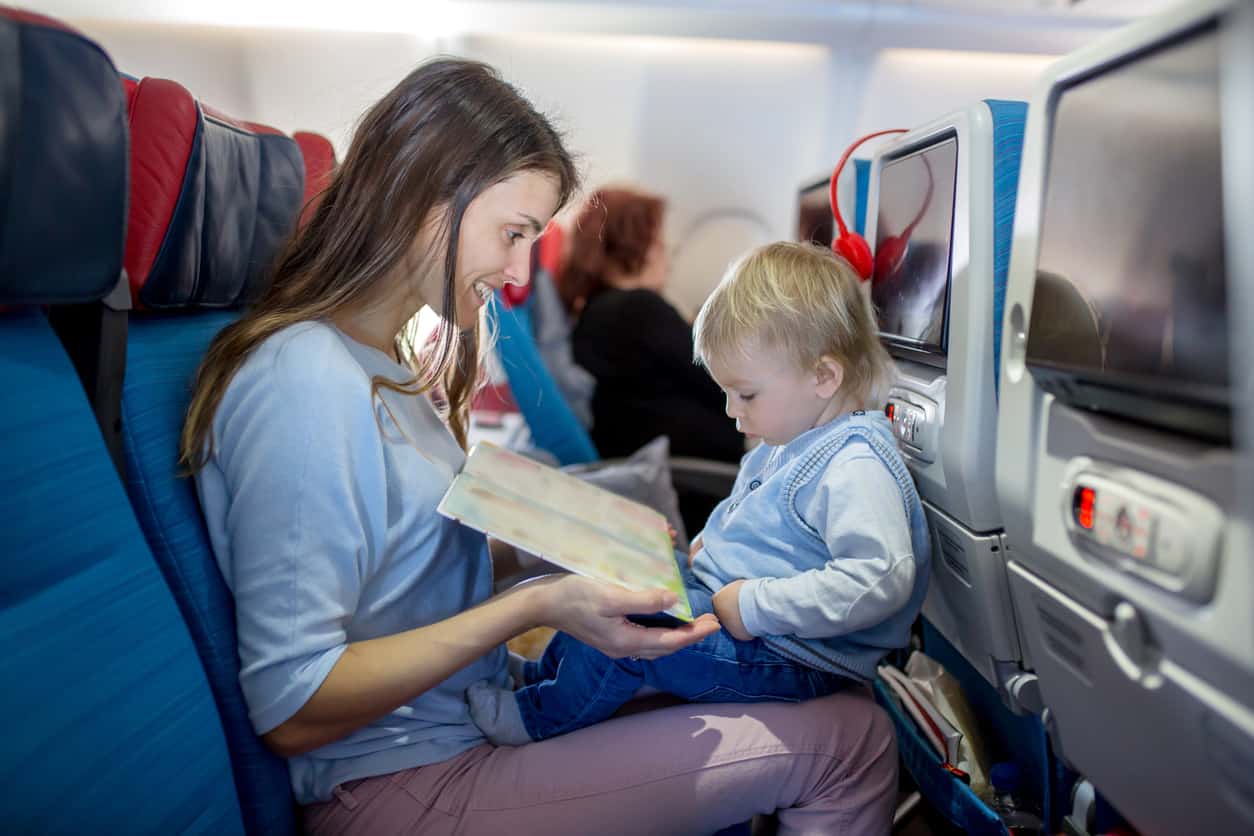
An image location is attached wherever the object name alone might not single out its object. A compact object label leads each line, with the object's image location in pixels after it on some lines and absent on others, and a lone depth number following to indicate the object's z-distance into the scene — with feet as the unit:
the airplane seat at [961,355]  3.19
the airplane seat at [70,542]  2.17
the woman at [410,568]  2.82
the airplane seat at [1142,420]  1.78
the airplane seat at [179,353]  2.86
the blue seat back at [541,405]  7.90
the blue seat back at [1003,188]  3.18
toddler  3.35
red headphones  4.35
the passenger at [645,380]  8.51
